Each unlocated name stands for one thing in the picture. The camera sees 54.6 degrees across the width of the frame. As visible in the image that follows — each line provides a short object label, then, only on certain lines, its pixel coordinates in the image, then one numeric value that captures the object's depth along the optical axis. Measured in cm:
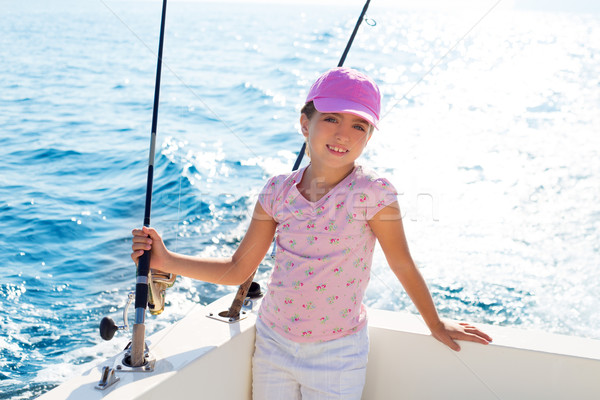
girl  126
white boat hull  124
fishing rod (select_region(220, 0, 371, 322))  140
